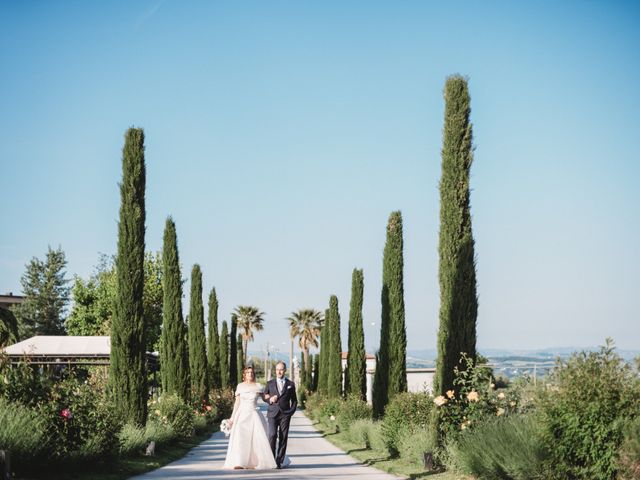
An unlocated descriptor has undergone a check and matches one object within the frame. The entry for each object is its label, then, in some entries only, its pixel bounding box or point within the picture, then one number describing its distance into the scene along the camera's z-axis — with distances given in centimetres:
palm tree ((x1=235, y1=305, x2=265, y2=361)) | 9844
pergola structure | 3978
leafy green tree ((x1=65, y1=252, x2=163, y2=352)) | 6378
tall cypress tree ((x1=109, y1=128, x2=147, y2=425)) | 1914
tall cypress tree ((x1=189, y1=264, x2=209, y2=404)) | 3762
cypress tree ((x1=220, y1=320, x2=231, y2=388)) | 5019
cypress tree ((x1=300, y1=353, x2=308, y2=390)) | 7541
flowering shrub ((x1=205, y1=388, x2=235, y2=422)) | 3650
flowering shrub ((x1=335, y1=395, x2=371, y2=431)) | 2830
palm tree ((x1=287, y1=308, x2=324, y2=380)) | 9425
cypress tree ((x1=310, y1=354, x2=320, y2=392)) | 6642
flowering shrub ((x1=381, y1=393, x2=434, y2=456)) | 1800
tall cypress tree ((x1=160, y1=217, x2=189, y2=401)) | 2797
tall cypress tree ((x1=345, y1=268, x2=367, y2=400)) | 3466
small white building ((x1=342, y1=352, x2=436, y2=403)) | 7088
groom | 1602
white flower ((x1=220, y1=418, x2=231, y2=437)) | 1588
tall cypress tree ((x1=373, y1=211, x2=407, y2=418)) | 2573
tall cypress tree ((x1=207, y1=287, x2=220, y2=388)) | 4719
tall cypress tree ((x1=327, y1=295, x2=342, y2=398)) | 4228
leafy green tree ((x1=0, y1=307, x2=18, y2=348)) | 3484
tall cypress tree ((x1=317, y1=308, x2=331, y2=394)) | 4928
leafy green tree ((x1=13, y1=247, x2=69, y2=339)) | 8369
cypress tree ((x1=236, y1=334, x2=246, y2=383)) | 7707
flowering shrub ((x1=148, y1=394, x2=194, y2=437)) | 2327
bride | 1535
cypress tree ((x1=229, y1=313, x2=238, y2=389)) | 5690
